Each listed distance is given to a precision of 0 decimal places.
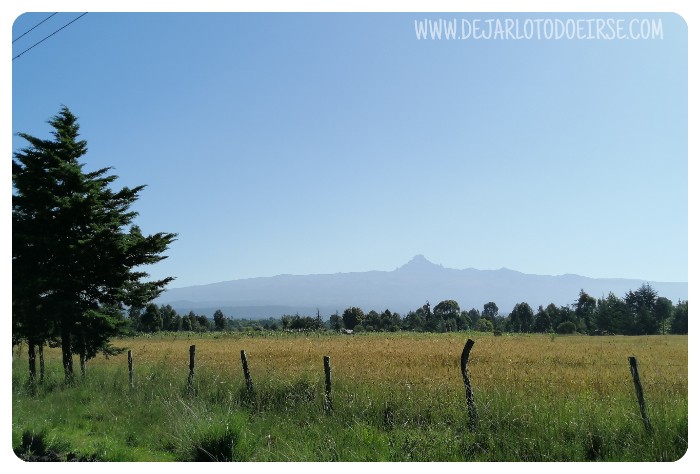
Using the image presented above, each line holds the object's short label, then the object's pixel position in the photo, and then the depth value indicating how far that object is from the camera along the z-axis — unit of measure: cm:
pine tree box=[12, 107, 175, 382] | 1277
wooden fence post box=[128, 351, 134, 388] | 1246
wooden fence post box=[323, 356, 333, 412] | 905
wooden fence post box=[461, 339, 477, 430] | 770
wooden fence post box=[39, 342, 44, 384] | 1386
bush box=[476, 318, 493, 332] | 8779
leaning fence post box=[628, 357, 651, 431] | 688
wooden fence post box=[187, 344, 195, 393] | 1128
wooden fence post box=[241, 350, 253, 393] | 1065
